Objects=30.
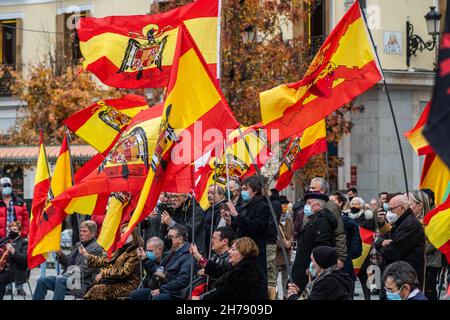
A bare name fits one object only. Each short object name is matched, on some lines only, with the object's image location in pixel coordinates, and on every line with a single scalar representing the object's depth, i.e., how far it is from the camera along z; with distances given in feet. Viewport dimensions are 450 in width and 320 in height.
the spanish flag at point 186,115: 39.58
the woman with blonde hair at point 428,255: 44.78
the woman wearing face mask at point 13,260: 55.77
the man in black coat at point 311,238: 43.80
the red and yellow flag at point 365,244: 57.36
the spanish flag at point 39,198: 53.42
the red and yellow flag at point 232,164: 51.06
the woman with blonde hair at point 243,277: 39.52
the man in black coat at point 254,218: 45.16
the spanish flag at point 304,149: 54.60
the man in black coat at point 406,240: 41.70
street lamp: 107.14
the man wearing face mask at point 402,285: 32.60
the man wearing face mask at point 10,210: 66.54
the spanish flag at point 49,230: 52.39
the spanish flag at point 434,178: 49.16
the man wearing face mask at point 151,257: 46.42
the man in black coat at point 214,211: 49.75
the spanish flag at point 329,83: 43.04
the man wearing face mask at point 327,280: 35.70
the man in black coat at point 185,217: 49.18
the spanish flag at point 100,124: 53.72
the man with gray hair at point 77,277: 51.13
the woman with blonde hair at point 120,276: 47.60
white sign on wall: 107.04
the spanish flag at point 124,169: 42.98
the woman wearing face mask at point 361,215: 61.57
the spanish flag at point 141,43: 50.90
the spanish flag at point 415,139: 36.78
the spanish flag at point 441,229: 41.45
